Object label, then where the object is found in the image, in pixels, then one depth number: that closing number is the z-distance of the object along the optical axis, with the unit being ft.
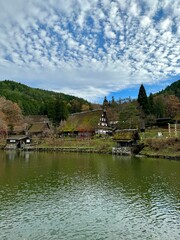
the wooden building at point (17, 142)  135.24
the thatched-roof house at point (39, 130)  146.17
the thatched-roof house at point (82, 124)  134.00
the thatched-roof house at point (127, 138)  99.84
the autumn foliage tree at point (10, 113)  158.77
